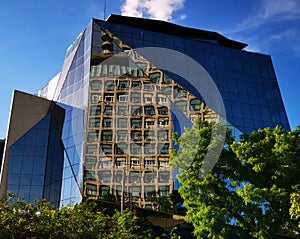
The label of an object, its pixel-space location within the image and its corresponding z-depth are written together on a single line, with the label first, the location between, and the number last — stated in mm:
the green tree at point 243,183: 17250
